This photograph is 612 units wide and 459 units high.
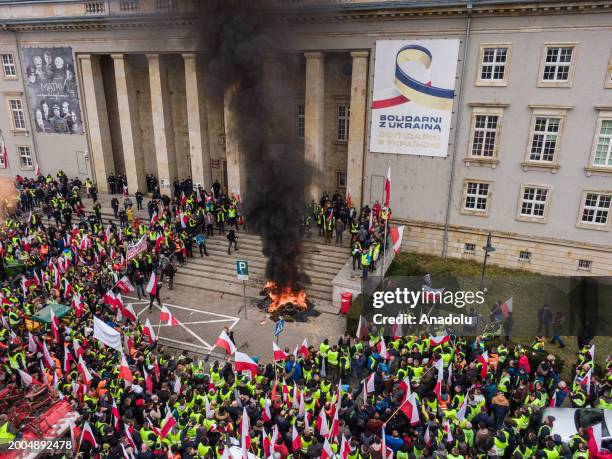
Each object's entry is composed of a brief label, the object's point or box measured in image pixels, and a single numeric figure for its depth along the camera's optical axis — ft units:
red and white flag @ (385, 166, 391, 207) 58.59
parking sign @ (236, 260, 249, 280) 55.26
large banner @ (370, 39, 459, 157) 69.26
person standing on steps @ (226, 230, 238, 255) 73.32
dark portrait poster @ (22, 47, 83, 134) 96.89
